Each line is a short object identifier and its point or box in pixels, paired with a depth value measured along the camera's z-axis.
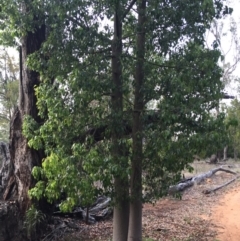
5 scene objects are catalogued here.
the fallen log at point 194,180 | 13.06
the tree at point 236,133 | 19.64
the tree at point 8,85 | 18.34
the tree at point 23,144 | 7.23
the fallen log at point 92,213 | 8.93
